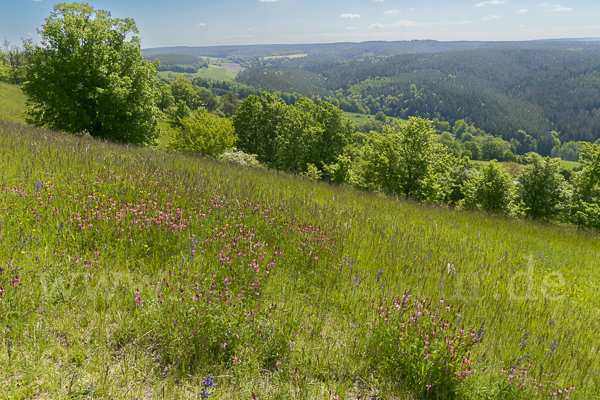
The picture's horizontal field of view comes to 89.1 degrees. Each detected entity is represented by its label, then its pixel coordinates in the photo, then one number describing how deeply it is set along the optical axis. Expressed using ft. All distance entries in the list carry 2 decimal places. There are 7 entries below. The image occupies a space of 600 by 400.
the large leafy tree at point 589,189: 61.00
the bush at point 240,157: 107.04
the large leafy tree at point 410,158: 94.43
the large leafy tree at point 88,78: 63.10
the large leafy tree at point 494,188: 96.78
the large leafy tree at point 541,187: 111.04
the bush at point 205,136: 137.75
